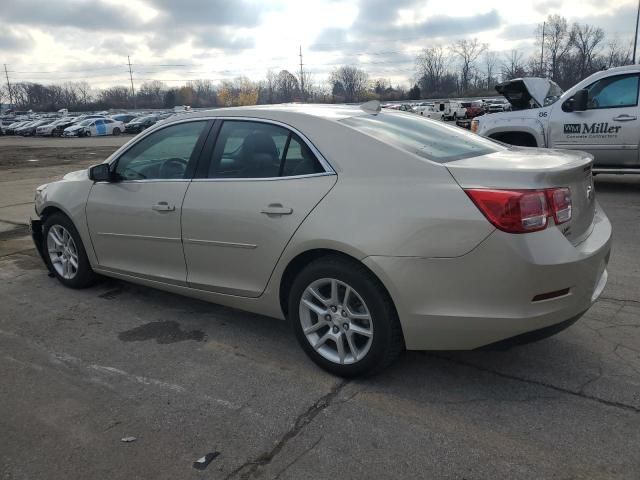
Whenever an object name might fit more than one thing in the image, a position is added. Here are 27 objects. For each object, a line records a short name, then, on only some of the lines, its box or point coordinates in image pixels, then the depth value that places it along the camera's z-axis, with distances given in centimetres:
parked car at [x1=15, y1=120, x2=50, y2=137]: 4985
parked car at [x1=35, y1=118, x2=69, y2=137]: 4784
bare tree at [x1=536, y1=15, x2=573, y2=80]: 8481
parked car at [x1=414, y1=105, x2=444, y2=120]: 4958
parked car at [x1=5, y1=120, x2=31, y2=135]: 5264
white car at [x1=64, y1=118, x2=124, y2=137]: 4612
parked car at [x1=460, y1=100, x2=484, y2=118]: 4872
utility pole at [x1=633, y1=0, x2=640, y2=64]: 3064
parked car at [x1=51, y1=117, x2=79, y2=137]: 4753
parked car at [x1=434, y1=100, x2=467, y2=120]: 4909
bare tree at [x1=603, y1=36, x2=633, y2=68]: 6862
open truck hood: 1005
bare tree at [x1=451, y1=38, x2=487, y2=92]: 10470
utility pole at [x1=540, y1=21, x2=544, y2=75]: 8468
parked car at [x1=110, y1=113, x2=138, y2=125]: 5139
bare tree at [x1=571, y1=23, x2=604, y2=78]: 7073
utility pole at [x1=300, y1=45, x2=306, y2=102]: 8862
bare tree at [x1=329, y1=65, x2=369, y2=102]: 10171
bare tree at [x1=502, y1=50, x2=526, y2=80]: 8878
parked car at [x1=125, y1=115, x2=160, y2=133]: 4872
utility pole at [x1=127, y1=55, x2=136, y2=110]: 11681
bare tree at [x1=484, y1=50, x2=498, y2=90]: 10594
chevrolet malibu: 279
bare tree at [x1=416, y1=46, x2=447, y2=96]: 10756
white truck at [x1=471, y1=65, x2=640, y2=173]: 871
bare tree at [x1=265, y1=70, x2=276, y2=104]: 9198
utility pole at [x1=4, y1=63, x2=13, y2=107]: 12925
